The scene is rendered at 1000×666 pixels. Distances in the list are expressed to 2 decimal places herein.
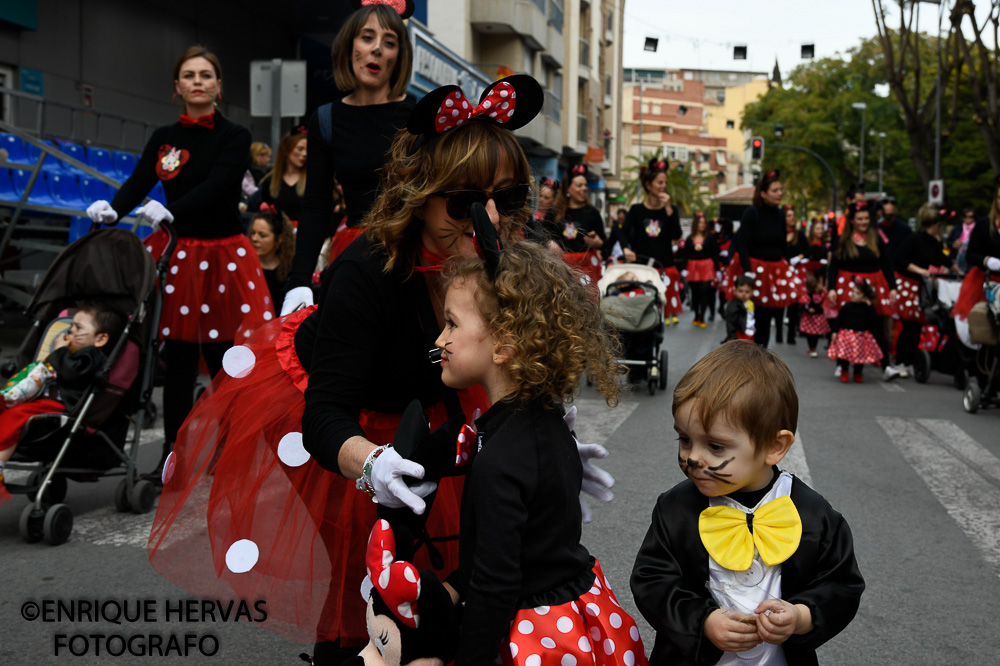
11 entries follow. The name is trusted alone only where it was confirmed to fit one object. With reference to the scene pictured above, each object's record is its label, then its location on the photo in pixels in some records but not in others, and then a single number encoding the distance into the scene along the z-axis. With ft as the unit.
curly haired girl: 6.63
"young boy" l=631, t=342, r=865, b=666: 7.28
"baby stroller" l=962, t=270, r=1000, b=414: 27.94
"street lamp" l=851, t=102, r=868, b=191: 178.50
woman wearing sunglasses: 7.91
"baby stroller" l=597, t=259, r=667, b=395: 31.01
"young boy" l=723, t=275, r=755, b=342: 34.50
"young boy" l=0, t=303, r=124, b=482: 15.06
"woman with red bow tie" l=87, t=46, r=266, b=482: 17.48
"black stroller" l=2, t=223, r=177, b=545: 15.40
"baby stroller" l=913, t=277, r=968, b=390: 34.04
